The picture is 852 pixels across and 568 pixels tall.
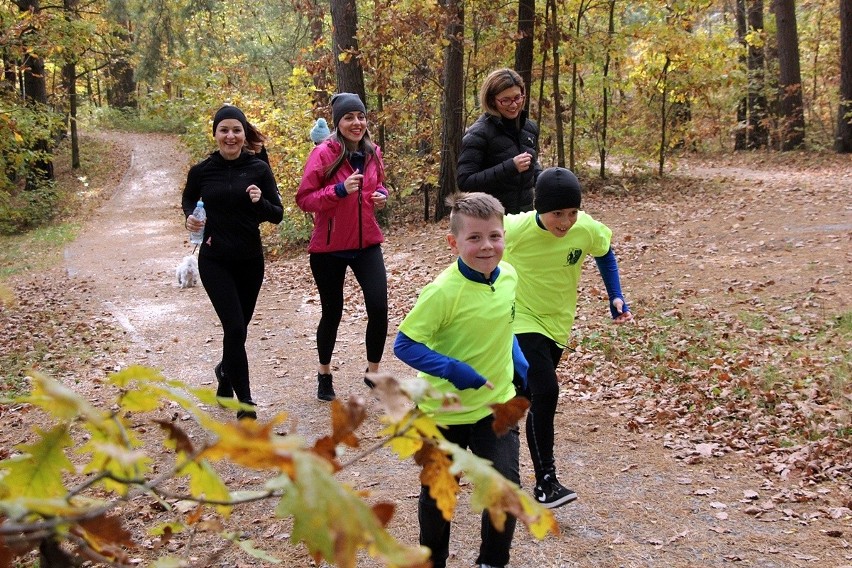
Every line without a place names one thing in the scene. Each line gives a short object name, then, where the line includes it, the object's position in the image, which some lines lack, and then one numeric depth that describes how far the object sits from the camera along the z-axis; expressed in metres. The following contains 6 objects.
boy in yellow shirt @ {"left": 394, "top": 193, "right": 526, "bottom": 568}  3.46
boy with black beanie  4.43
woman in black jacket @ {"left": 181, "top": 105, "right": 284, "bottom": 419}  5.86
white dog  13.48
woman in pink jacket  6.03
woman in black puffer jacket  5.81
